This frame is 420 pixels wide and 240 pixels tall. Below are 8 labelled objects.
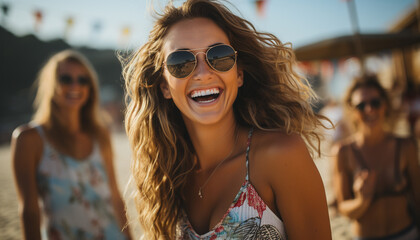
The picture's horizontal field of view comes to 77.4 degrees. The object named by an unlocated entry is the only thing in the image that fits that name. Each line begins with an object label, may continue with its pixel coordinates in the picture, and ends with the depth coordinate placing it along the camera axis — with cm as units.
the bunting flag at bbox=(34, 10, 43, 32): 691
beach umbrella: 619
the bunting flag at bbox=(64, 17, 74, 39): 711
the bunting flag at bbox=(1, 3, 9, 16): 575
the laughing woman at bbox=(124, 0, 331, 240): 136
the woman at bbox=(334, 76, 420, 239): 239
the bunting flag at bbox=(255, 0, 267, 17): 681
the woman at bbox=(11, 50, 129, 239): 230
